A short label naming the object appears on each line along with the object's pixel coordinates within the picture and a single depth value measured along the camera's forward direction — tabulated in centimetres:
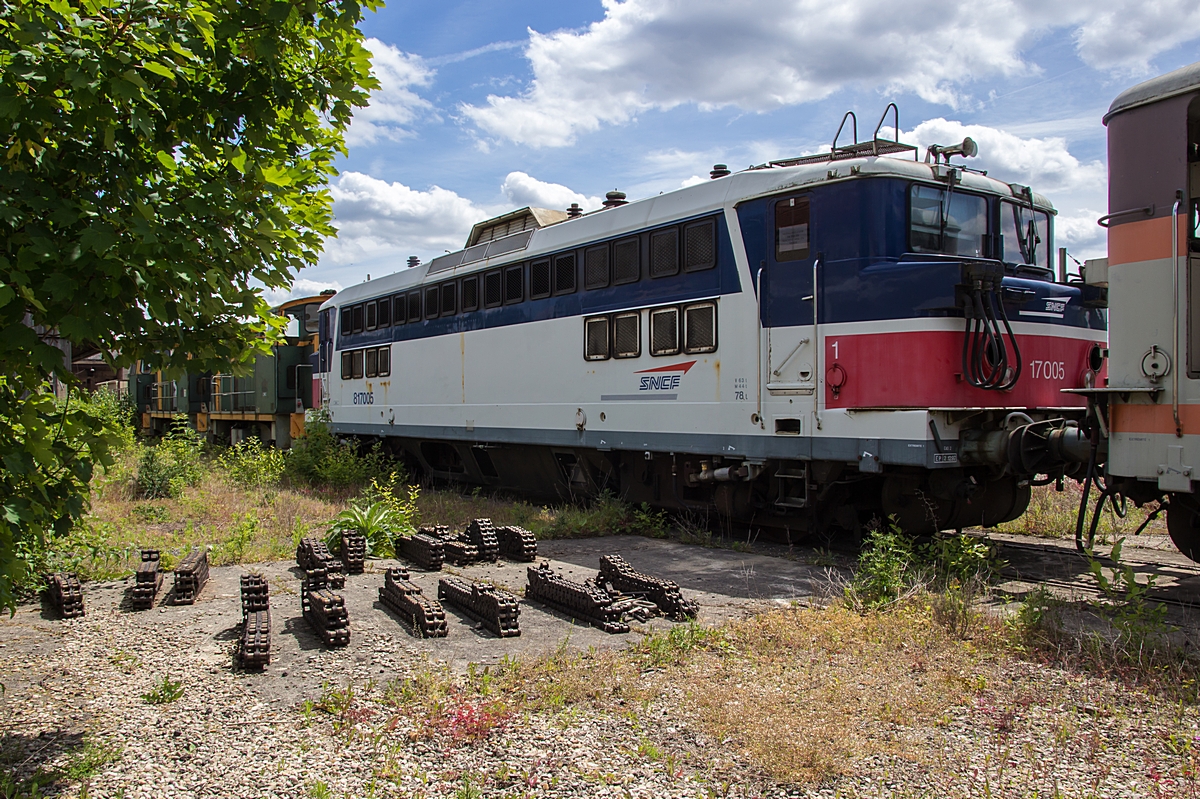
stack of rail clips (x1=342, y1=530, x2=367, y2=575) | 785
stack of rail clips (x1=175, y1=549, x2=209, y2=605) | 658
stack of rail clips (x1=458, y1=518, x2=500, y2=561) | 829
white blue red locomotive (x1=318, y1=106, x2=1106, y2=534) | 747
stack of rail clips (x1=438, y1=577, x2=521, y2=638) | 568
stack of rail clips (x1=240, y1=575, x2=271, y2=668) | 492
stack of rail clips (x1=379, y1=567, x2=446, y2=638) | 563
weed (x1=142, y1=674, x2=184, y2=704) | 446
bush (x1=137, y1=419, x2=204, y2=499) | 1288
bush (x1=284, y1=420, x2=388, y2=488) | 1438
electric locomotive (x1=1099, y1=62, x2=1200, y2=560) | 551
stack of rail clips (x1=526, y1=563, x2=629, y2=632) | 586
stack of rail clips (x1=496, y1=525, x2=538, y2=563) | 830
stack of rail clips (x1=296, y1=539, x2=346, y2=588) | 668
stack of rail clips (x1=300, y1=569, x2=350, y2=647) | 538
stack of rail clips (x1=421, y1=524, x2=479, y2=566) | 818
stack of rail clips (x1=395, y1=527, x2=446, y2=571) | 799
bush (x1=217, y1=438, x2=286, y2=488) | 1455
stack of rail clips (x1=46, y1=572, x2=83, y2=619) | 616
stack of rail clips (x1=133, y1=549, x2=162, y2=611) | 643
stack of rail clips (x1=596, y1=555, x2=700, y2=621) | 612
